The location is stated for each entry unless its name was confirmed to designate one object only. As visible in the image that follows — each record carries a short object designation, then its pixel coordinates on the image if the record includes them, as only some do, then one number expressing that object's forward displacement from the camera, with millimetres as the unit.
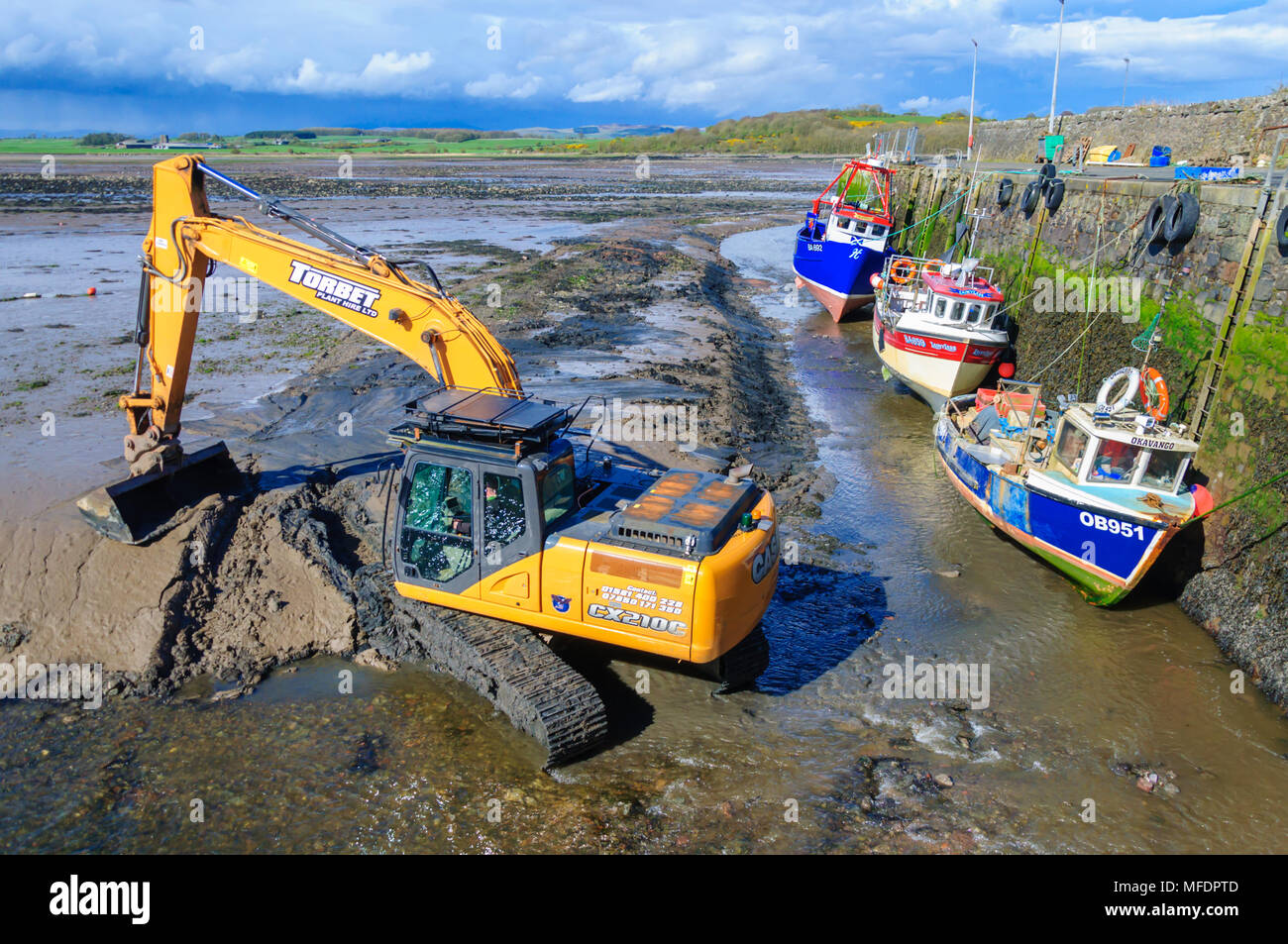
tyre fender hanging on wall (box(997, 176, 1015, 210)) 24162
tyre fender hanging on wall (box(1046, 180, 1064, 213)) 20172
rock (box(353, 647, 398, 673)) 8945
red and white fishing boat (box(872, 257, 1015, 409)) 18984
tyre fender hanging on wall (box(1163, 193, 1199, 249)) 13758
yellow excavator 7312
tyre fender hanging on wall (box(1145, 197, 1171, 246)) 14524
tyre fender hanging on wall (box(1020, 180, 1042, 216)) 21833
